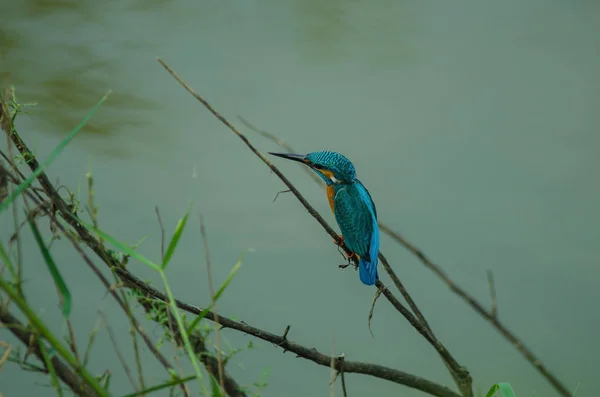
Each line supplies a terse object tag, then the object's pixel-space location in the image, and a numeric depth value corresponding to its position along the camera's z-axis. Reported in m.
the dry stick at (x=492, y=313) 7.95
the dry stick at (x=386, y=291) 7.96
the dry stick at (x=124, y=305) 7.24
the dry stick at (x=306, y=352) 7.96
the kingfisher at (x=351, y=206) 8.13
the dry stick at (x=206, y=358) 7.96
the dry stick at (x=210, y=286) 7.87
